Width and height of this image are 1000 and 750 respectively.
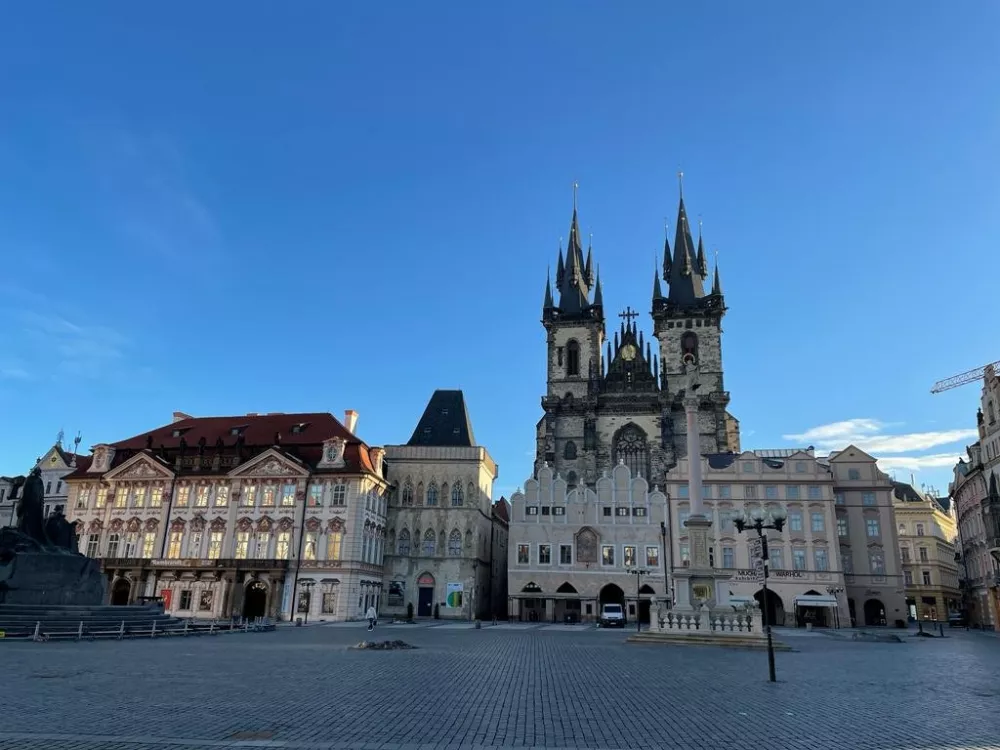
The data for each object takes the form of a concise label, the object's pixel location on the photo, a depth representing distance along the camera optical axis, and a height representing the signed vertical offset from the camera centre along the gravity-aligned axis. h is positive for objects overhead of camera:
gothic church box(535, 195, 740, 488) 73.38 +22.06
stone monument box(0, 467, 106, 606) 26.17 +0.16
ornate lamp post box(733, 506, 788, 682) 20.80 +2.06
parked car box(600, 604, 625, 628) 46.53 -2.12
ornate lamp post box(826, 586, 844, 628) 53.50 -0.01
